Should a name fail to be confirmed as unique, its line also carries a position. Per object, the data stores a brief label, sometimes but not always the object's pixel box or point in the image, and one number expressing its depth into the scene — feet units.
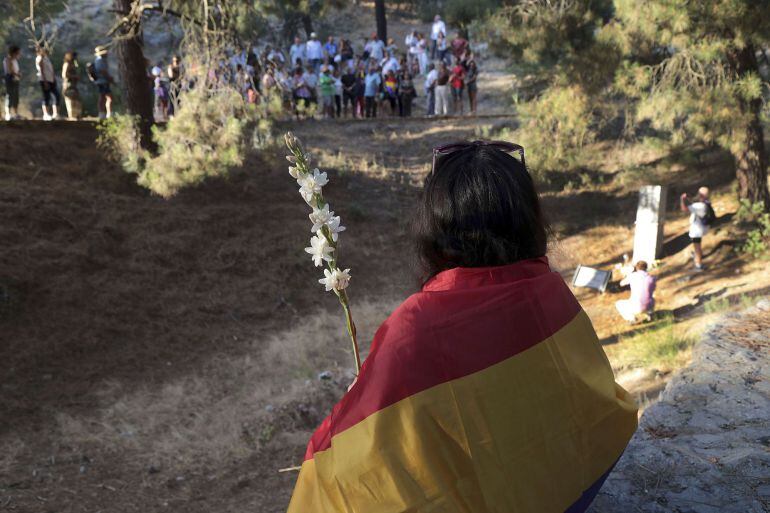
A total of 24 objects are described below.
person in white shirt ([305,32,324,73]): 67.31
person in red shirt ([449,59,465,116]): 60.54
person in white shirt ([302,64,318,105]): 58.13
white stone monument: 39.32
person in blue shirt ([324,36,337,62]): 69.00
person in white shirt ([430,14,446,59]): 76.64
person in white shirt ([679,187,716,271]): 37.19
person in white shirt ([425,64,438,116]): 62.39
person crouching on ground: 30.76
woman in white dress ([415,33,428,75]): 77.51
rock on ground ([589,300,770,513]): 9.45
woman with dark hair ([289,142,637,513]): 5.73
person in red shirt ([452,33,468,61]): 63.21
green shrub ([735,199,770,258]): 38.11
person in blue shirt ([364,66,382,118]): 61.72
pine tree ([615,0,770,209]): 32.58
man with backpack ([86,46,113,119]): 47.32
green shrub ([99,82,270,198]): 36.55
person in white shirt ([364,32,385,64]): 70.17
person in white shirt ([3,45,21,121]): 42.37
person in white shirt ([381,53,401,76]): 61.64
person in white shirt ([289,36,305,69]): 68.74
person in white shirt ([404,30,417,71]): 77.04
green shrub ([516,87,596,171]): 40.88
